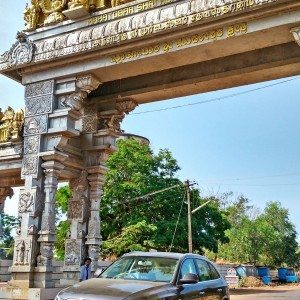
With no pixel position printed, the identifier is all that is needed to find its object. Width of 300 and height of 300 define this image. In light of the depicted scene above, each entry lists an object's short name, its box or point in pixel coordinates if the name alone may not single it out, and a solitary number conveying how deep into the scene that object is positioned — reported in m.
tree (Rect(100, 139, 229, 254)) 24.95
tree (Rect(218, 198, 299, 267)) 51.28
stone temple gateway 10.05
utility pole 22.99
